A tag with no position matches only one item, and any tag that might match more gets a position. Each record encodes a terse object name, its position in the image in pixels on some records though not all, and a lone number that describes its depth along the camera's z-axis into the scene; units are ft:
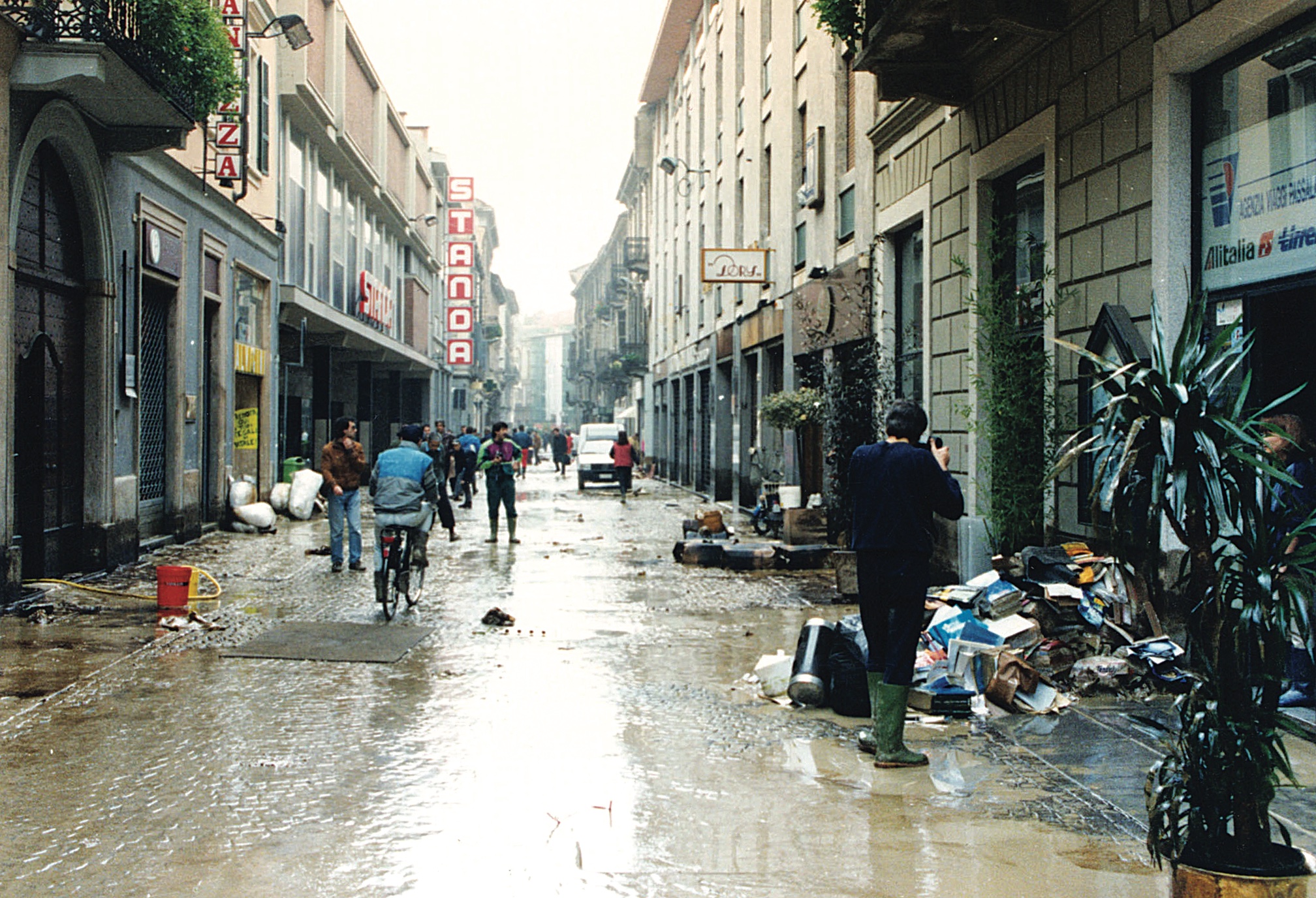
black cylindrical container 22.94
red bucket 32.42
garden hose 34.63
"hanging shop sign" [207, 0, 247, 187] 56.44
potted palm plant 10.74
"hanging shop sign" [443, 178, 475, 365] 172.96
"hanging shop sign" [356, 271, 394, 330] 102.47
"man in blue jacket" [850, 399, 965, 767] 19.03
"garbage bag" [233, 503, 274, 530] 59.88
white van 112.88
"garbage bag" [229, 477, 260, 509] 60.70
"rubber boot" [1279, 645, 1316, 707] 20.29
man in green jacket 55.26
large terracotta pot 10.38
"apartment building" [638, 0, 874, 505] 56.54
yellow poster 66.54
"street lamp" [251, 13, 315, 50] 63.62
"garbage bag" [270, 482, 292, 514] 70.18
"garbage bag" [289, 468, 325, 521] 69.92
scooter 59.52
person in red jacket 97.09
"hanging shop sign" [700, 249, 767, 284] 66.59
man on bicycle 34.71
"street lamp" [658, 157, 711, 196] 96.89
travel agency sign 21.06
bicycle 33.71
